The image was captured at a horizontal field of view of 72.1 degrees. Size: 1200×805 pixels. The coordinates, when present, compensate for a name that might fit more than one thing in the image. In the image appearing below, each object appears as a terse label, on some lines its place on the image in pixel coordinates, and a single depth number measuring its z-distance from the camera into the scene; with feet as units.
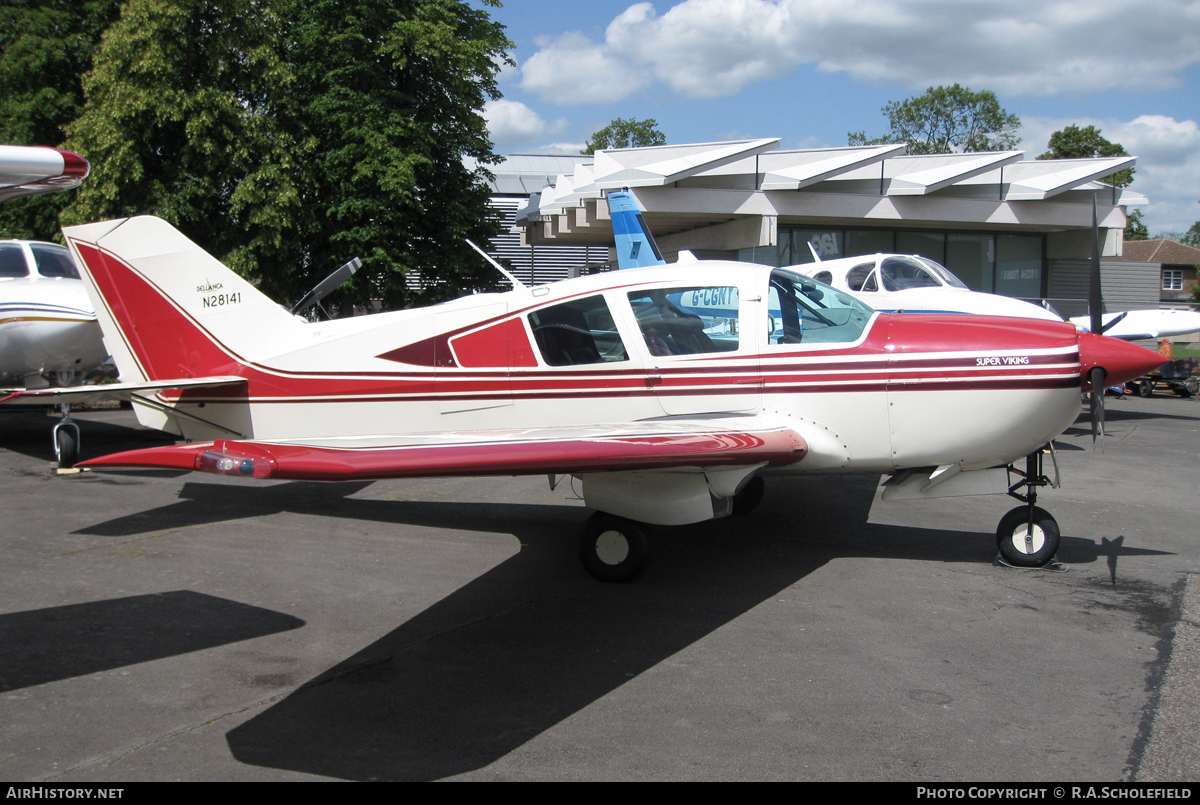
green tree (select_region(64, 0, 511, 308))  58.44
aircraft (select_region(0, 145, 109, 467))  31.63
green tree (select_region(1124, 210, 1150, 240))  264.60
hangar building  69.62
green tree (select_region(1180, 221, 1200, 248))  358.82
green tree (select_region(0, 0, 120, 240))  66.95
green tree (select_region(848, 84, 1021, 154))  234.38
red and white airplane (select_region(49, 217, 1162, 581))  17.49
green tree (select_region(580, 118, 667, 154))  289.33
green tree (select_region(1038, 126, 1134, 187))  215.10
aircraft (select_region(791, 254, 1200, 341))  36.50
